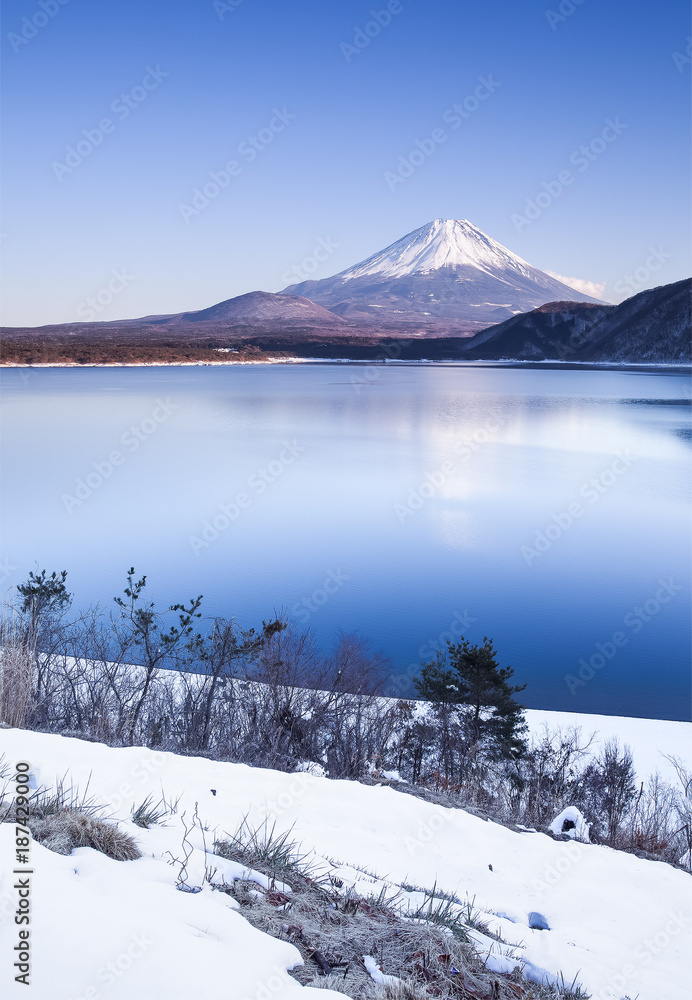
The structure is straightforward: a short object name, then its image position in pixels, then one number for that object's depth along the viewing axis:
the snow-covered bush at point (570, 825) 6.06
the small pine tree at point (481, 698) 10.31
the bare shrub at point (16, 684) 6.96
